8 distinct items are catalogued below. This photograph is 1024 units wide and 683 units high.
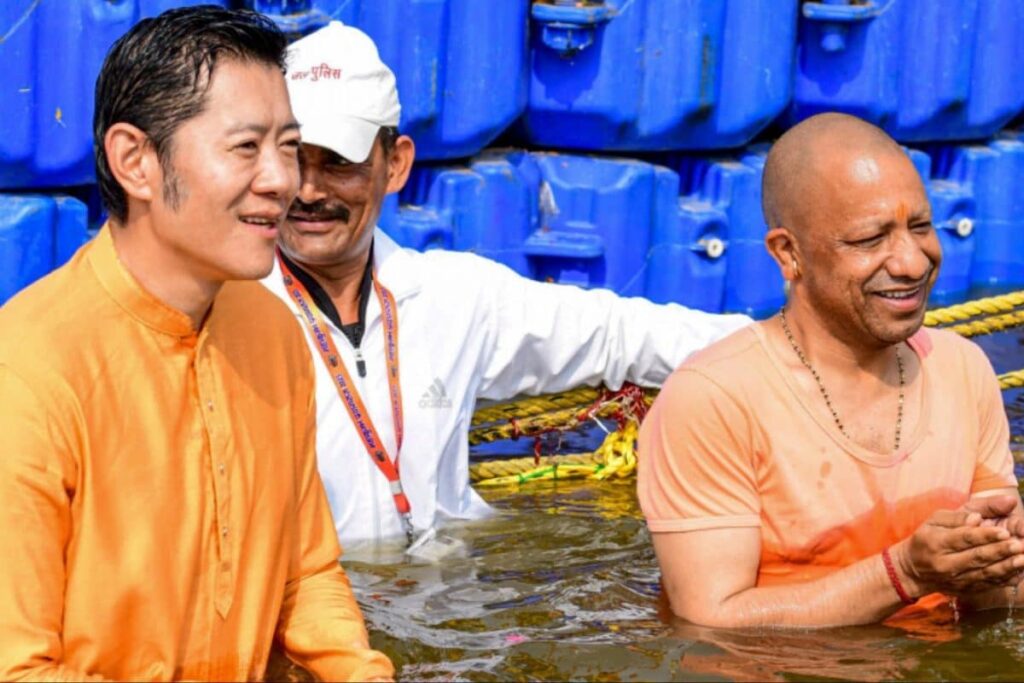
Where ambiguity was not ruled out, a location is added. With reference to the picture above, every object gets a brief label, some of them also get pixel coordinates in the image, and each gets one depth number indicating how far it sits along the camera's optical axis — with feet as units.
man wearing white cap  26.85
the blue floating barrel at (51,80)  30.92
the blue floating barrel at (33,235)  31.74
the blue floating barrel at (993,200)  49.40
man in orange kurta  17.83
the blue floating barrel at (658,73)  39.55
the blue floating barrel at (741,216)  43.67
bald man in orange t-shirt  22.91
